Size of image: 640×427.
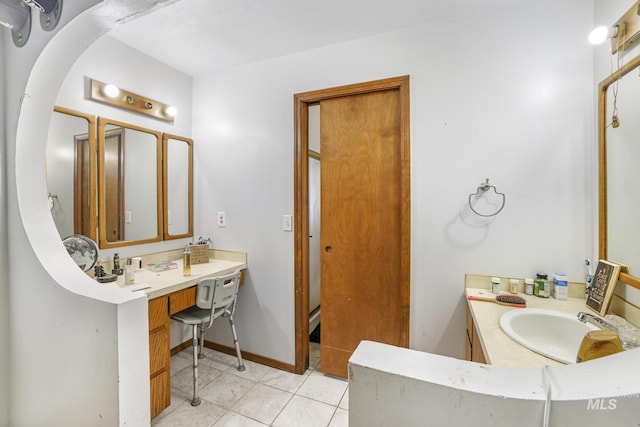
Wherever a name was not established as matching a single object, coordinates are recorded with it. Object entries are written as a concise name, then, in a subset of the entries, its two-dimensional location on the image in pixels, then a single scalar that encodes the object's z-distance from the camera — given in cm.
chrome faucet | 106
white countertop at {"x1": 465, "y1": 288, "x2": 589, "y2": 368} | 94
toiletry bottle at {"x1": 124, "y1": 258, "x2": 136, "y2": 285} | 171
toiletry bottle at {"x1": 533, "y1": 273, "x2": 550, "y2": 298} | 150
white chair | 182
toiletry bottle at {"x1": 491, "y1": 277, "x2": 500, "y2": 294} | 157
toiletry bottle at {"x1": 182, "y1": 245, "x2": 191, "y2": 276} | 196
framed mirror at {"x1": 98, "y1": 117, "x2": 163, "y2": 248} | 192
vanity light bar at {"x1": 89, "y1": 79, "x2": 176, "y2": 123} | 186
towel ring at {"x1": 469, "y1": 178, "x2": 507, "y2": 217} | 162
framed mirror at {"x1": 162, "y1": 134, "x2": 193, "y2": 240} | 234
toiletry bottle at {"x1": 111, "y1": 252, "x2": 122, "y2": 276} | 188
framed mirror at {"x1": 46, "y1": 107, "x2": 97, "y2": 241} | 168
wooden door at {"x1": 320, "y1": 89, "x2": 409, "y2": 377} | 190
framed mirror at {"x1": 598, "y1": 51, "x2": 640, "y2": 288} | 113
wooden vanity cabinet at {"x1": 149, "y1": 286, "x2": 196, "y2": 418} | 163
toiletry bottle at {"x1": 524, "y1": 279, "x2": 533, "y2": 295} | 154
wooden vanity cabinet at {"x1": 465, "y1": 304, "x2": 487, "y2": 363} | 119
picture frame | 121
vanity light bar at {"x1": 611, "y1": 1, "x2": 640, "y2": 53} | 110
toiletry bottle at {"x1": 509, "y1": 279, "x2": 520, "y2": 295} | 156
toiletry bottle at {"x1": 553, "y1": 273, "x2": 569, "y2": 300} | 146
